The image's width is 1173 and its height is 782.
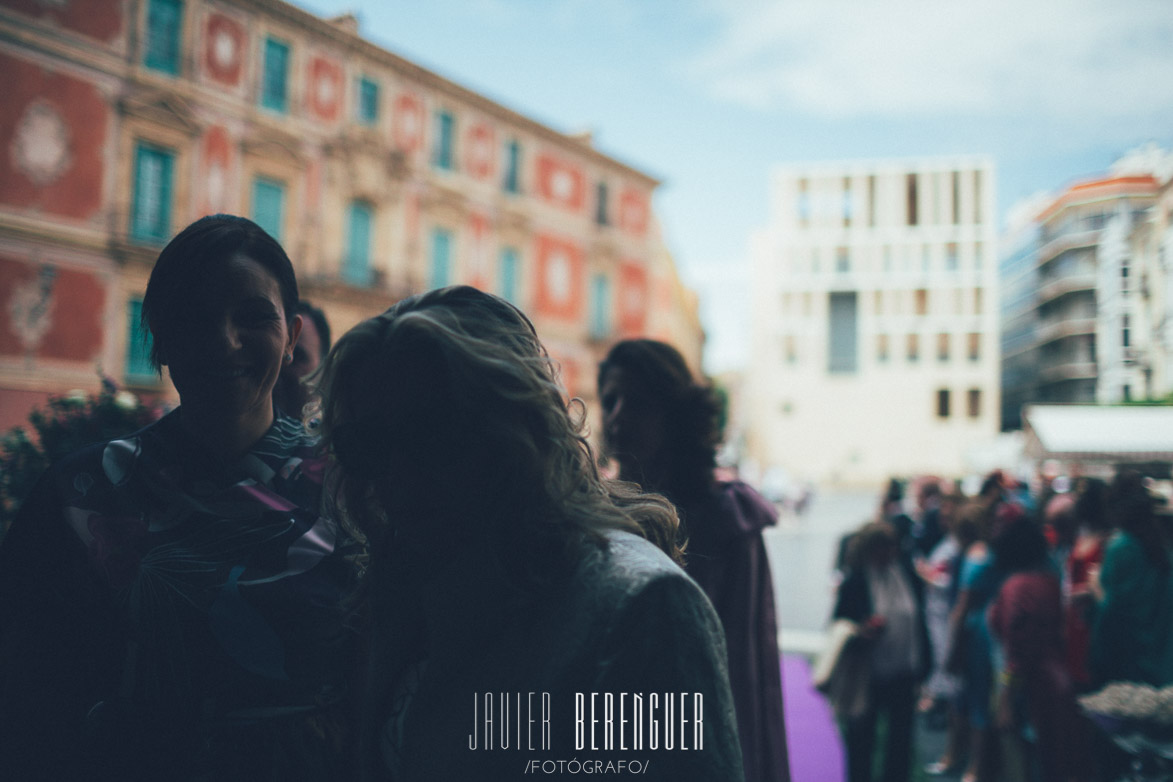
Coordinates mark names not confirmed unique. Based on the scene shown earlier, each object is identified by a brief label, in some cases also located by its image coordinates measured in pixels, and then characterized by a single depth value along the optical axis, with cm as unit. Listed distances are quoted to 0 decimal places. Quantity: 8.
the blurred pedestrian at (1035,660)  396
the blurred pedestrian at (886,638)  421
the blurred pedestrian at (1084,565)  461
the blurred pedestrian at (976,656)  486
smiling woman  119
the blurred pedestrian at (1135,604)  403
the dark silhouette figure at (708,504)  211
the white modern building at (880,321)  5097
